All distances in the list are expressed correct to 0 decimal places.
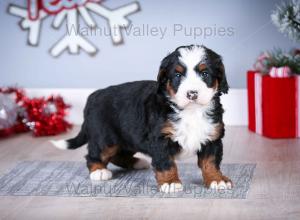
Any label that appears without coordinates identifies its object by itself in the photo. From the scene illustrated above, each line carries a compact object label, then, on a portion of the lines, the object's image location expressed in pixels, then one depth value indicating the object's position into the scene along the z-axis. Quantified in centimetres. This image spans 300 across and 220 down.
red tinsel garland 423
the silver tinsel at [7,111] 418
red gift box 386
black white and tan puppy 268
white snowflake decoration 438
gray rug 284
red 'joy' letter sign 441
